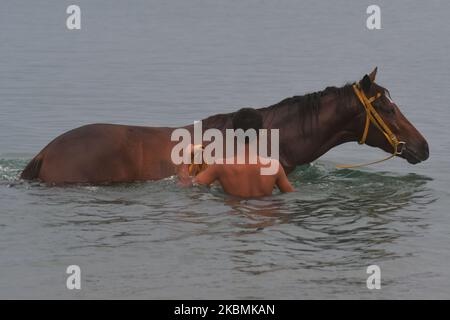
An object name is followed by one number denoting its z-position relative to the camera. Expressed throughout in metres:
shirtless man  10.41
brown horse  11.22
